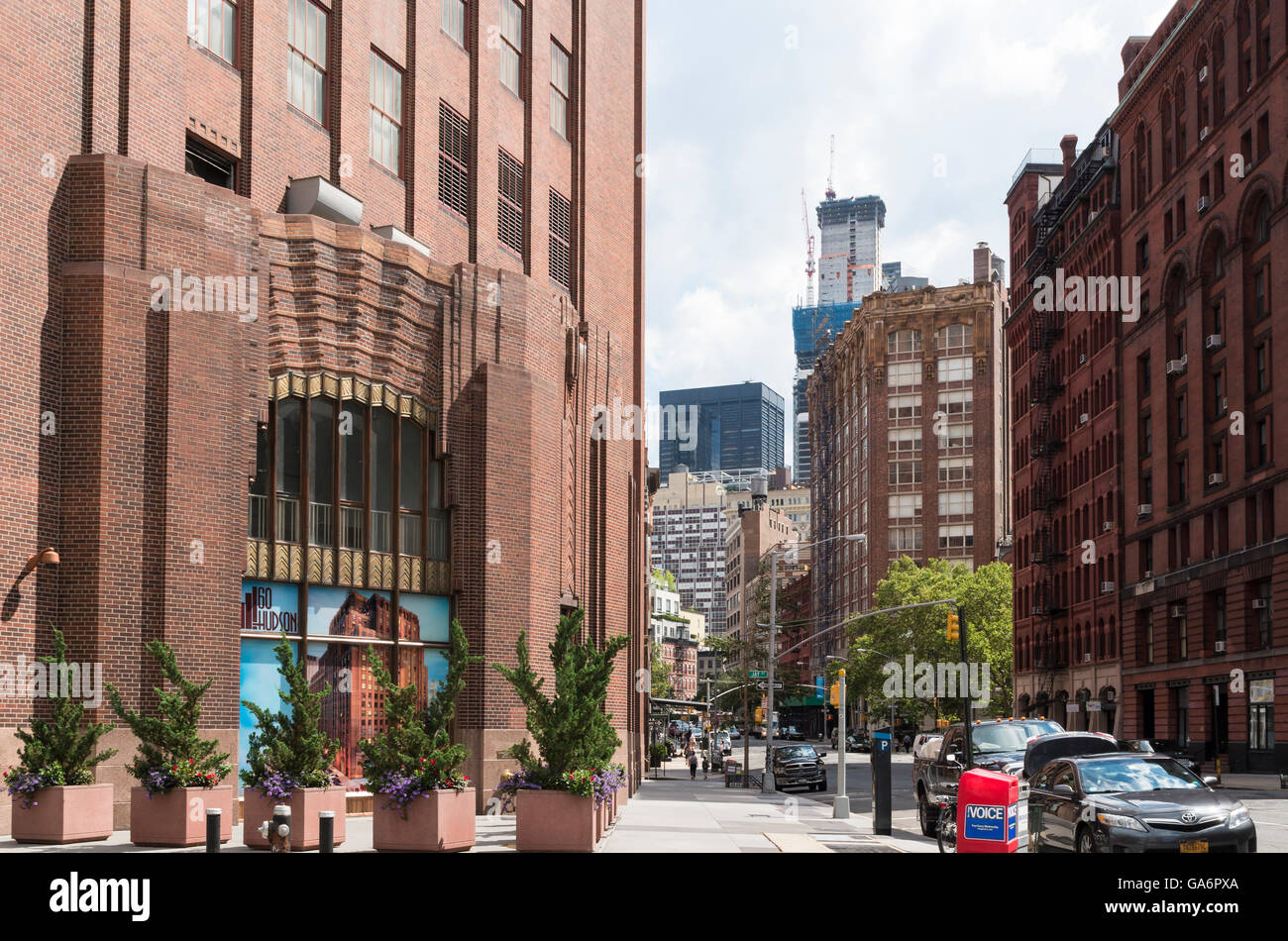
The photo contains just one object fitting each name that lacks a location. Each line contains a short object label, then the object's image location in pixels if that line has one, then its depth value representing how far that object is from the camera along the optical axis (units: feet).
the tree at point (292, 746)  62.90
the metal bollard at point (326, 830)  45.96
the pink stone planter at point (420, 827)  60.59
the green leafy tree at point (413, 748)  60.70
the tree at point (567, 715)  63.05
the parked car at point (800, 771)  161.79
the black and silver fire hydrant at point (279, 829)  48.93
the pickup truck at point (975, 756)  85.40
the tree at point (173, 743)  63.52
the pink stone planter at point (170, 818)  63.26
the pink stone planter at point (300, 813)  62.03
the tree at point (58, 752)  63.36
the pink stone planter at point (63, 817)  62.75
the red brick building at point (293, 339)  74.13
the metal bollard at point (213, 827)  47.55
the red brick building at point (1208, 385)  180.55
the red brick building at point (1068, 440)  252.83
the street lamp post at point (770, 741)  167.93
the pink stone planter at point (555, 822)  62.49
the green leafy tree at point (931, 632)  297.12
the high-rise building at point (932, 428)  405.59
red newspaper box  47.57
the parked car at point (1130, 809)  51.39
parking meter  90.38
